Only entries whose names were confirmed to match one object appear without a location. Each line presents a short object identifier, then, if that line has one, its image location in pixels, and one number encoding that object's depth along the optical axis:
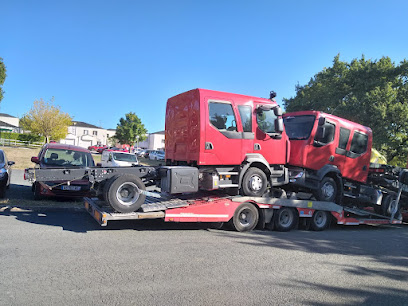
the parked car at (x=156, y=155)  44.52
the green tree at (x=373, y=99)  23.56
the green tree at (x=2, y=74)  35.03
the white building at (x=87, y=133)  73.62
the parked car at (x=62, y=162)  8.77
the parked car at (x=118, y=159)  16.06
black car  8.88
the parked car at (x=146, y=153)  50.07
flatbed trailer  6.44
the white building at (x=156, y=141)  92.12
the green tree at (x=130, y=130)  57.06
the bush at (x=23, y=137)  44.53
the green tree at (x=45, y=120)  42.37
